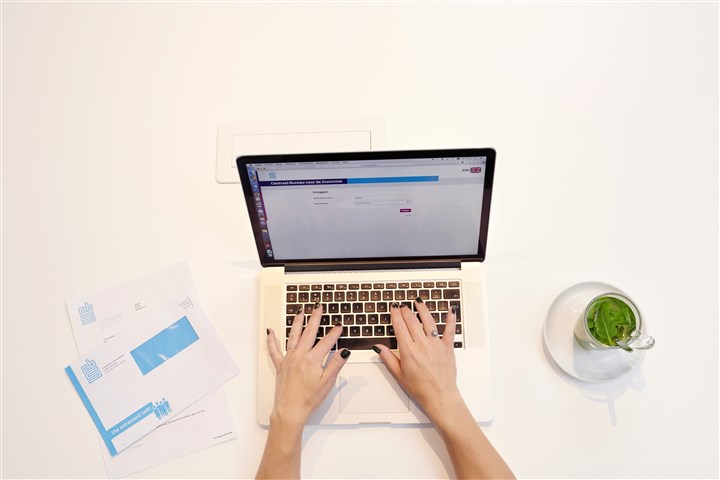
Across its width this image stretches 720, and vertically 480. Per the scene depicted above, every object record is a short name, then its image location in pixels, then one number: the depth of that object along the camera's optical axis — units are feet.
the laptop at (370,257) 2.26
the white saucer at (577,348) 2.54
